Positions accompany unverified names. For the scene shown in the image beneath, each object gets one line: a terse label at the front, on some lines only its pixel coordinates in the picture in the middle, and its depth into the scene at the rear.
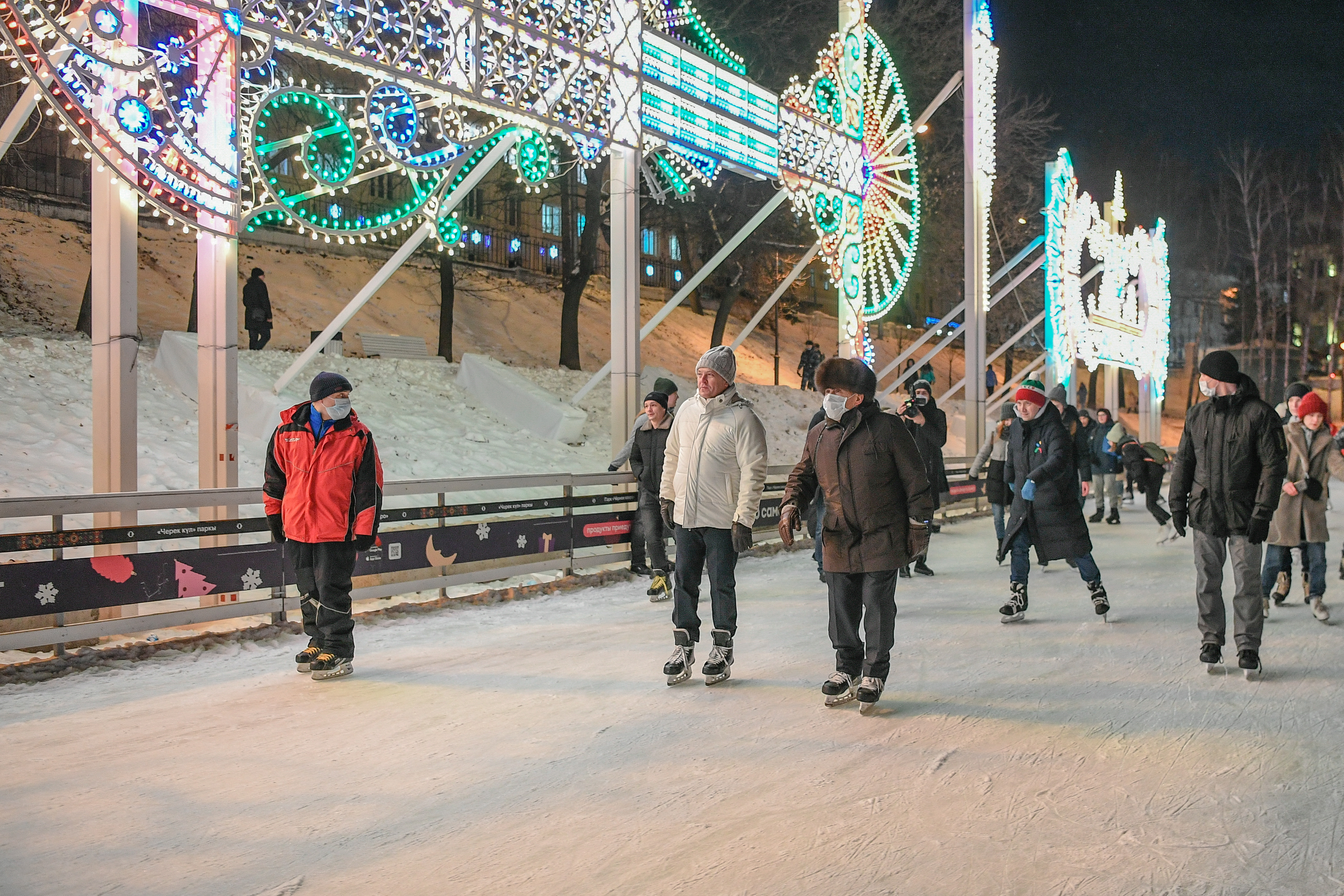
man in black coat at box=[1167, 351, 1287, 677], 5.52
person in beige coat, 7.38
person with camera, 9.98
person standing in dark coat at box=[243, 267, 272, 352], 15.38
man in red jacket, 5.64
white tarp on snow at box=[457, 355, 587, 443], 15.69
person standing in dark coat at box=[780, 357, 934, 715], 4.96
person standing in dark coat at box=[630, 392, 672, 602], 8.43
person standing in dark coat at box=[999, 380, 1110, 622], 7.29
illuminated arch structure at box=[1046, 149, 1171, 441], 20.12
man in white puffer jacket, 5.48
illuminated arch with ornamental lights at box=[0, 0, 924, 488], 6.63
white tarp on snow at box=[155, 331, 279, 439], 12.57
